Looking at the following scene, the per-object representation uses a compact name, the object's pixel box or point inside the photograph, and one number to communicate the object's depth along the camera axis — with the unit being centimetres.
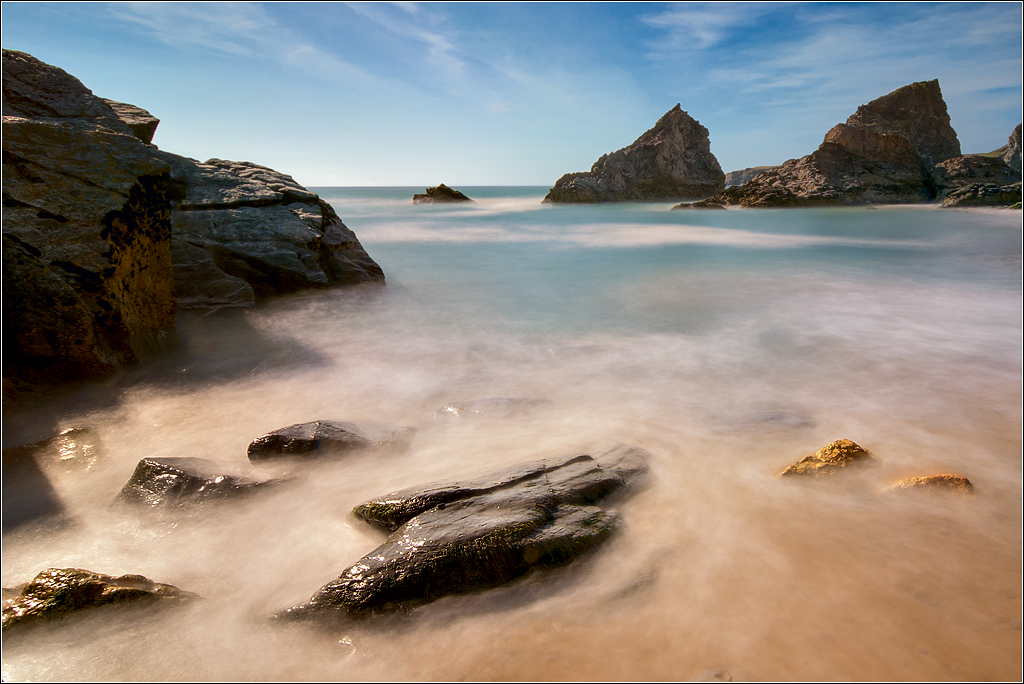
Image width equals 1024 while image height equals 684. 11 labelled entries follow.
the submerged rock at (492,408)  401
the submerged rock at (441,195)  4703
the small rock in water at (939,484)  280
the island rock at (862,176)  3569
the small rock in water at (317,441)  326
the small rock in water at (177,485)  279
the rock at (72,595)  196
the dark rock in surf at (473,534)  207
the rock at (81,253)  402
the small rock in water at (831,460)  299
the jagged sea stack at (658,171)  4853
